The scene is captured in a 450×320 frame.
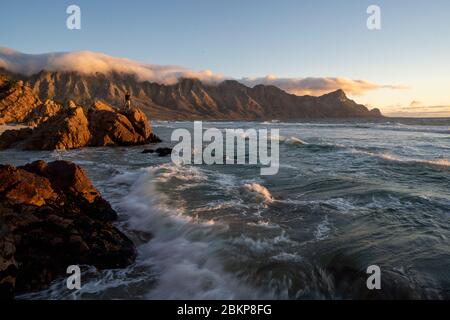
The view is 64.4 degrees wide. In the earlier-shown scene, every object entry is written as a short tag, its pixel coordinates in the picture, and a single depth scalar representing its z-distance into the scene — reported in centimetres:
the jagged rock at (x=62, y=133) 2718
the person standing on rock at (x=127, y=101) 3487
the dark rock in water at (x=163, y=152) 2414
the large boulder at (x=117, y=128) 3034
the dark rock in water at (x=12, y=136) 2884
